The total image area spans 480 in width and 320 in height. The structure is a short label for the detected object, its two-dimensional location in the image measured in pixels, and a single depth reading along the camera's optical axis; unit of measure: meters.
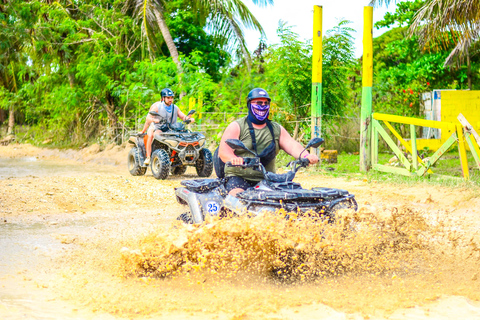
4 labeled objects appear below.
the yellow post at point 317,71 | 12.95
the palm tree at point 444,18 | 11.55
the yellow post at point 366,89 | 12.24
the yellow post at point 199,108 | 15.84
